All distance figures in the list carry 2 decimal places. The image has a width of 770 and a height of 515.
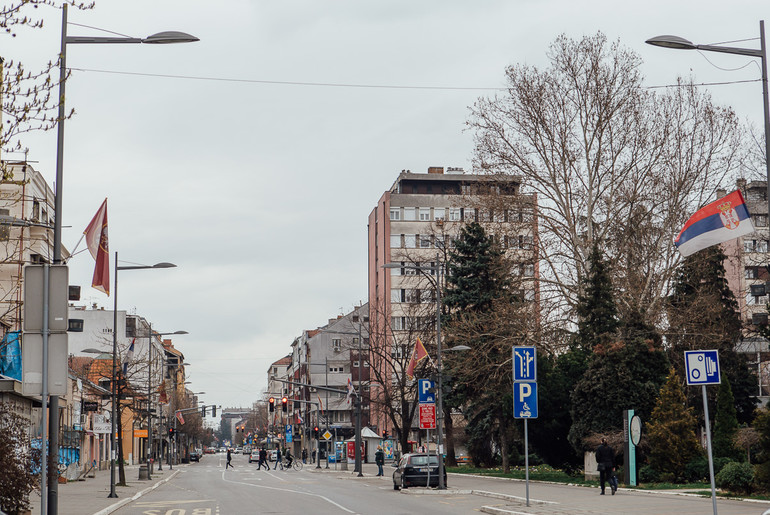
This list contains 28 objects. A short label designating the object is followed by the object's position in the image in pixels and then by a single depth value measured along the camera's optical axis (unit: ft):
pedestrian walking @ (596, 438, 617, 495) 105.91
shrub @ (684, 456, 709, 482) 114.06
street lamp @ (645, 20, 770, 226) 59.16
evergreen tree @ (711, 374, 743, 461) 123.95
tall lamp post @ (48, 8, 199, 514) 57.41
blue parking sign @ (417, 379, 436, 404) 129.59
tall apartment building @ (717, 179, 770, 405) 148.36
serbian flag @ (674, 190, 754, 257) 69.26
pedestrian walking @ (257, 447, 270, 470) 281.13
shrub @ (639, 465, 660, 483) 120.37
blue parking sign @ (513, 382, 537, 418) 86.02
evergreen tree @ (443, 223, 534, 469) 149.79
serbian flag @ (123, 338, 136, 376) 158.96
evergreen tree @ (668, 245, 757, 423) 144.77
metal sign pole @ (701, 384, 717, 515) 54.03
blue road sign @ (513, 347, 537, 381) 87.20
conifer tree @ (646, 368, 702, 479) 117.29
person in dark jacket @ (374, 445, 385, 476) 209.77
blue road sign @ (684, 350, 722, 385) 57.82
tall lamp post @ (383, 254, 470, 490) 120.52
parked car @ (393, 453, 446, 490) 134.00
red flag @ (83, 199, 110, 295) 70.49
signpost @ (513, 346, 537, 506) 86.12
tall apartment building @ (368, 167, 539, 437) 199.43
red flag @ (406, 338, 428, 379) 130.54
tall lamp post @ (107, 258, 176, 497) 112.68
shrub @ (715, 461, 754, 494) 92.38
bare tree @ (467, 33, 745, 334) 142.61
